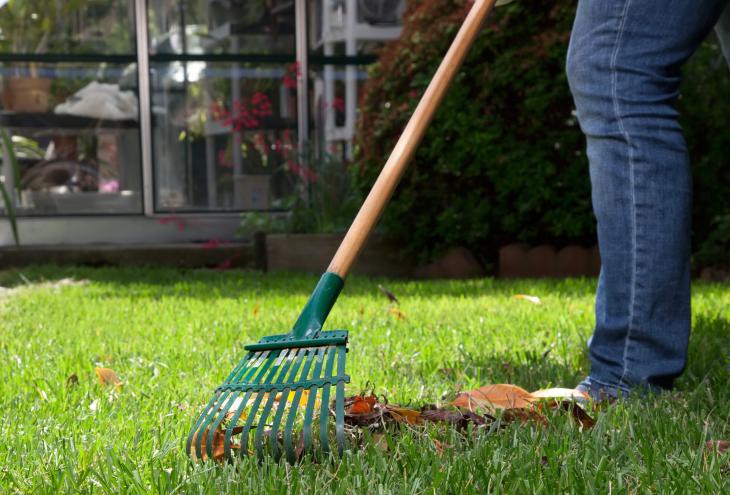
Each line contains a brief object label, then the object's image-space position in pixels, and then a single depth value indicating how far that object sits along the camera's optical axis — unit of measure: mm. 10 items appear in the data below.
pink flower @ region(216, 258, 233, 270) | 7207
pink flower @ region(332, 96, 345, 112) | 8195
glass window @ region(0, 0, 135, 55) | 7984
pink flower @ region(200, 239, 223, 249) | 7441
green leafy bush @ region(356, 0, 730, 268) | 5715
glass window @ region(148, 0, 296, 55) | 8141
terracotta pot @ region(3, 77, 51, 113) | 7961
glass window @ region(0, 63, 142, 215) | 7969
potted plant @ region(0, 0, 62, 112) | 7961
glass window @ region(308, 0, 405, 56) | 8266
